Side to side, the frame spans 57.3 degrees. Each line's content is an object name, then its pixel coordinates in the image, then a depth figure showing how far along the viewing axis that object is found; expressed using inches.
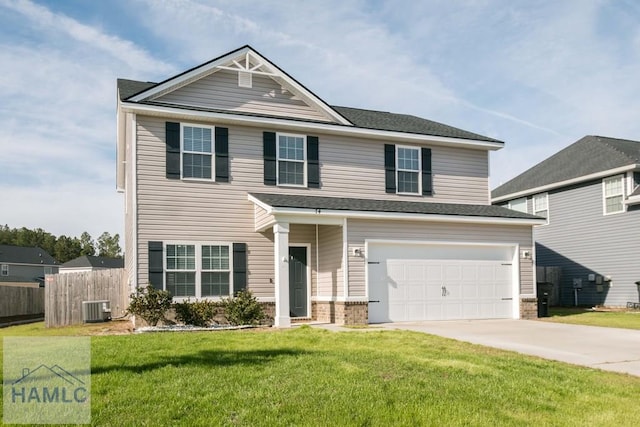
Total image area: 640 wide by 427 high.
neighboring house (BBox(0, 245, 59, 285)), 2208.4
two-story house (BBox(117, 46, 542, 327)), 600.7
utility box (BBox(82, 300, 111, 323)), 697.9
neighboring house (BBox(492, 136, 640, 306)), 844.6
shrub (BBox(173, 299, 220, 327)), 586.2
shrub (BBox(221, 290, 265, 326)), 585.3
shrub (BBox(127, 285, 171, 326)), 561.3
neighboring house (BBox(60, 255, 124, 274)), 2164.1
